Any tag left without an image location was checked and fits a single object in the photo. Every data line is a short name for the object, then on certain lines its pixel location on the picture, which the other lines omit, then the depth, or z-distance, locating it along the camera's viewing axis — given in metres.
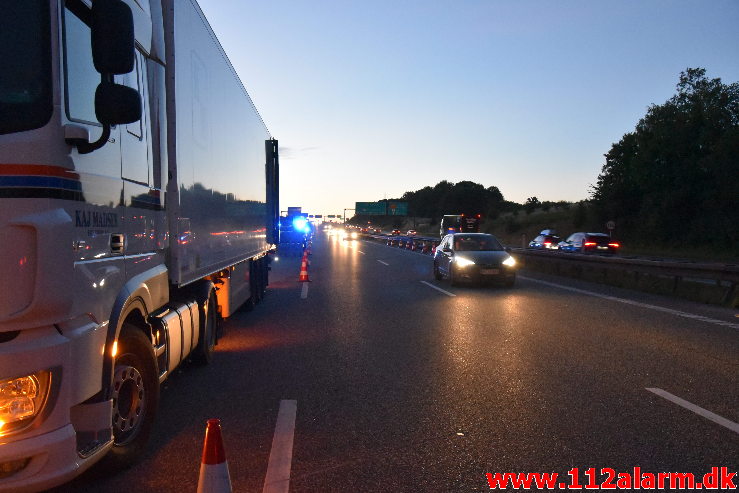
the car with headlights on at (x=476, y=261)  17.88
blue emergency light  46.56
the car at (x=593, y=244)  38.12
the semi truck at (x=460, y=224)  57.19
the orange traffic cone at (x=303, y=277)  20.07
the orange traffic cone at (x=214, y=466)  3.55
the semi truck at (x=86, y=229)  3.47
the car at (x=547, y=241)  48.91
